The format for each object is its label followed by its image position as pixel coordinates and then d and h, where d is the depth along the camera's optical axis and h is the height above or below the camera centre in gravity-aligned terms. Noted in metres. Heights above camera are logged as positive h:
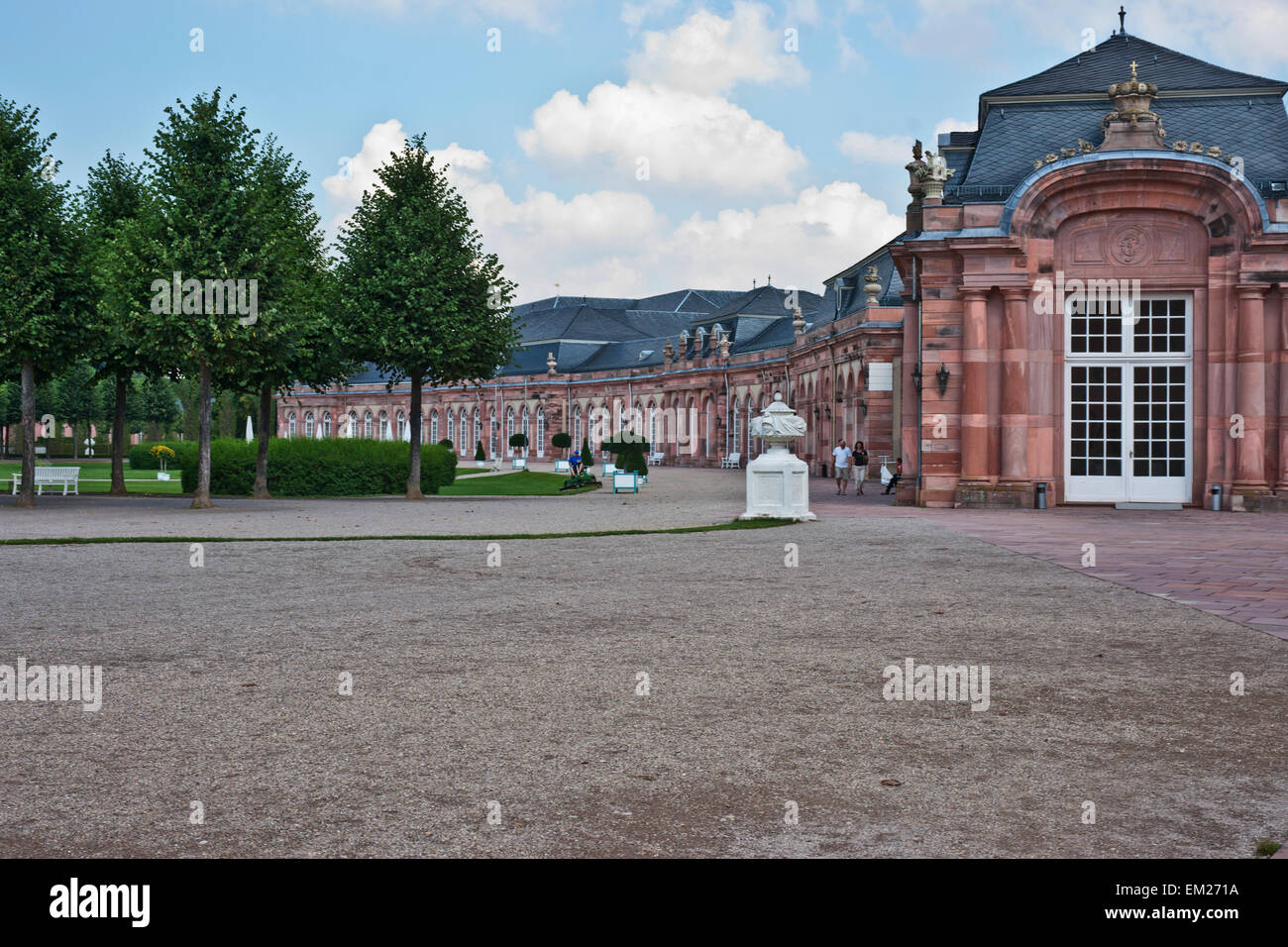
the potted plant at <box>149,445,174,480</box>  56.67 -0.14
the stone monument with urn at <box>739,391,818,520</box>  22.67 -0.52
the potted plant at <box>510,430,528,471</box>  89.81 +0.76
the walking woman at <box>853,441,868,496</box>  36.83 -0.44
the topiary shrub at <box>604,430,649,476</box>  46.84 -0.11
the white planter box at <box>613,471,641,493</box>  37.25 -0.93
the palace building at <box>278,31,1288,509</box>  26.11 +3.45
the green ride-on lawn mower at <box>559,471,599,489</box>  40.61 -1.05
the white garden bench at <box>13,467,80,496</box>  33.12 -0.67
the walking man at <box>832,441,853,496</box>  37.91 -0.42
